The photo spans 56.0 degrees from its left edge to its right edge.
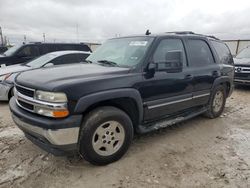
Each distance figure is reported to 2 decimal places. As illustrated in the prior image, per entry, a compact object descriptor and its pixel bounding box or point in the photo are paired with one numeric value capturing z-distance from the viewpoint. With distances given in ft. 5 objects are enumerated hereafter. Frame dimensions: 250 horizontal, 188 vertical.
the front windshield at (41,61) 22.81
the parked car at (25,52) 29.40
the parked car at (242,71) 27.22
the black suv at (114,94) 9.17
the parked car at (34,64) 19.80
